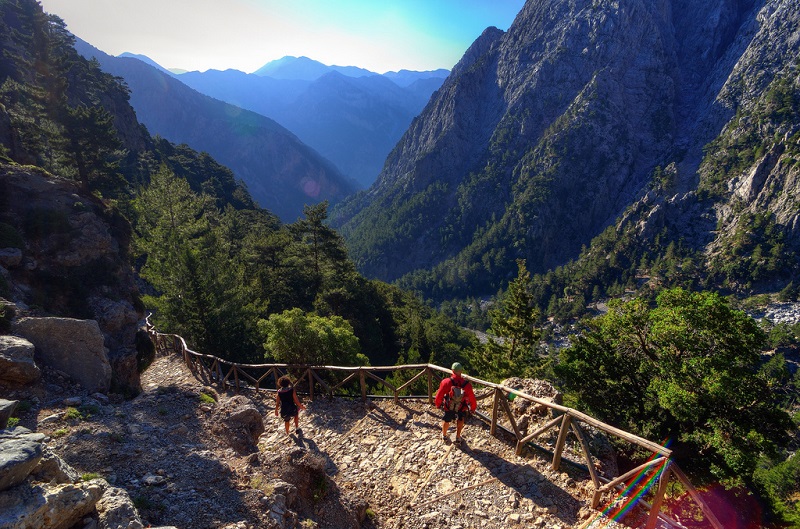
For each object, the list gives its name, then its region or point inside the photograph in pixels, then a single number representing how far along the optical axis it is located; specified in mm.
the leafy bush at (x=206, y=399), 13712
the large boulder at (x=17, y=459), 4305
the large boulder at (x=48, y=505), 4184
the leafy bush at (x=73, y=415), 9164
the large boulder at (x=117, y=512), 5039
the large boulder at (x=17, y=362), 9484
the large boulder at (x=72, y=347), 11312
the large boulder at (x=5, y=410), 5680
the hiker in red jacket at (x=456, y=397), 9039
